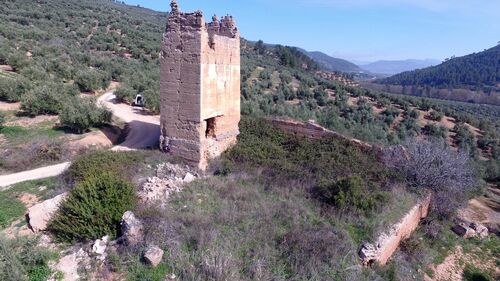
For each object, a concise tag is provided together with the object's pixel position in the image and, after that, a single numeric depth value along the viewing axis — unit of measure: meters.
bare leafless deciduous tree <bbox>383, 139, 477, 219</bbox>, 13.49
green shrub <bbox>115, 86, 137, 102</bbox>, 24.78
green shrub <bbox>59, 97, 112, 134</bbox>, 16.86
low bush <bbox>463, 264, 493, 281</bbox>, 10.59
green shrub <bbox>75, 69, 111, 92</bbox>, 25.64
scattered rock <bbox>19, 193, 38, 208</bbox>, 11.02
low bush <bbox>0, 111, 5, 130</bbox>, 16.75
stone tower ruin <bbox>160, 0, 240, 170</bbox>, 12.69
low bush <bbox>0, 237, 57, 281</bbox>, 7.18
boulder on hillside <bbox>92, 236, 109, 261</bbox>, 8.20
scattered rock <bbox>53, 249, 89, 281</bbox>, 7.77
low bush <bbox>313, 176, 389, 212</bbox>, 10.70
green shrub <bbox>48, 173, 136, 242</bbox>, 8.90
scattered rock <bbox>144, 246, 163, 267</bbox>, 7.89
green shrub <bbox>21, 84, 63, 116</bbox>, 18.59
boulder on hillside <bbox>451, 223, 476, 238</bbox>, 12.82
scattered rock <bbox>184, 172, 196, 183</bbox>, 12.18
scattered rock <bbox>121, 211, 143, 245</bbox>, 8.34
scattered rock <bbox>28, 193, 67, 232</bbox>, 9.48
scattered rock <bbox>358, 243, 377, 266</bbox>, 9.09
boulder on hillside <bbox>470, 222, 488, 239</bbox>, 13.04
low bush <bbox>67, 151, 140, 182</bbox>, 11.39
